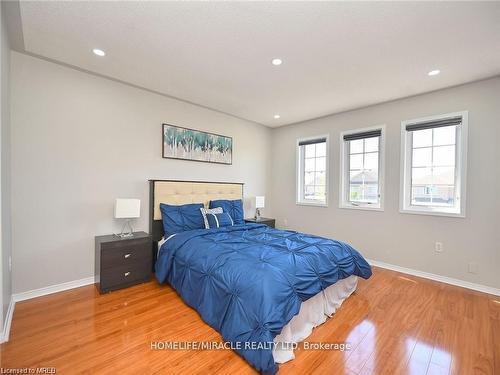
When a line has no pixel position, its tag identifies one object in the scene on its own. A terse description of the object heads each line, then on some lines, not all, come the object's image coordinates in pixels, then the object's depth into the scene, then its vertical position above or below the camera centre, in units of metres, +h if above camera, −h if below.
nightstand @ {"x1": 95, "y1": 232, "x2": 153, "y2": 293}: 2.52 -0.90
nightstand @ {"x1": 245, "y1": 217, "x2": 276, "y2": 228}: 4.23 -0.67
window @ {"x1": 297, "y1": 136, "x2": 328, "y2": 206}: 4.37 +0.30
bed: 1.60 -0.82
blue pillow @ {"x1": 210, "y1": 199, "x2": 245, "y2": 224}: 3.72 -0.38
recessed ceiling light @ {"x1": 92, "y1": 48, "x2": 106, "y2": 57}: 2.27 +1.31
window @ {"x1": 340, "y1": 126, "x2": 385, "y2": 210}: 3.66 +0.30
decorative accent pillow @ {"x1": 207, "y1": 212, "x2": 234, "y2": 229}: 3.29 -0.52
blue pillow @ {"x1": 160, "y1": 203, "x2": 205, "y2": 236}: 3.10 -0.47
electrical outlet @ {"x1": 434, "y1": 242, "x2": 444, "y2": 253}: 3.07 -0.80
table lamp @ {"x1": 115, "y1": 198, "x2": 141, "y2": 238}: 2.70 -0.30
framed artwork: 3.44 +0.64
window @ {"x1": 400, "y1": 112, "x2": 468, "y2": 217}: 2.97 +0.32
